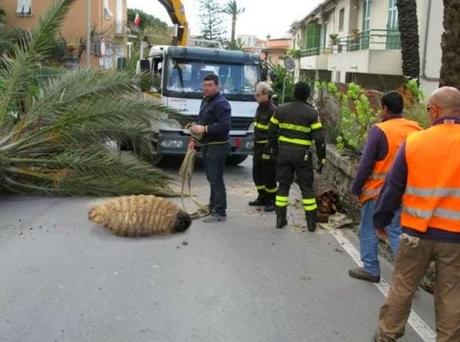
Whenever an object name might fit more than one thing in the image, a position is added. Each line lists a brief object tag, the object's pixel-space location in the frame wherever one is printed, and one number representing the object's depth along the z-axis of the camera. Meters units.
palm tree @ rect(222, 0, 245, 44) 45.41
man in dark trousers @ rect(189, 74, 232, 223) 8.05
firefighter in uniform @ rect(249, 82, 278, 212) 8.88
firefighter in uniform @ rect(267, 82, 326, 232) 7.70
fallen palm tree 9.27
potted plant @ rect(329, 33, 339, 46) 30.78
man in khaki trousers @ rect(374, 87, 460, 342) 3.76
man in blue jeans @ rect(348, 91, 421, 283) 5.32
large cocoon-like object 7.29
